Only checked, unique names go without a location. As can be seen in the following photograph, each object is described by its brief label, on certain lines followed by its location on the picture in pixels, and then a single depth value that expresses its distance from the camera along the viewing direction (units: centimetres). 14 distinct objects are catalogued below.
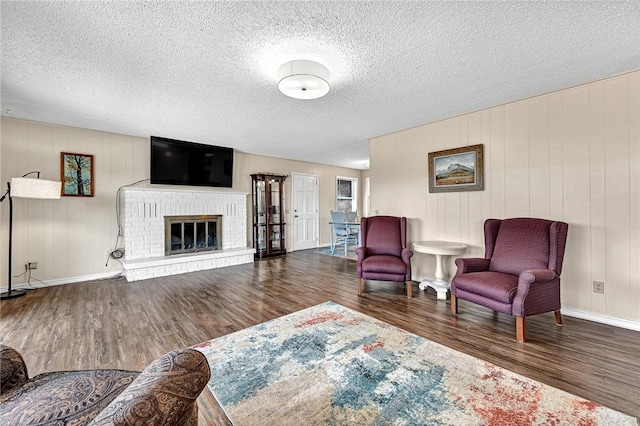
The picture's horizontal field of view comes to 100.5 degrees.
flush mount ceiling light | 225
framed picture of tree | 404
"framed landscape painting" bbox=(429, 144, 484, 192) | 350
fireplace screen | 486
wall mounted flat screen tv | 470
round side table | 324
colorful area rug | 144
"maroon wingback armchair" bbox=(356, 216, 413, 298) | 338
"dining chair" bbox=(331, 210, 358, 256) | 635
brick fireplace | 438
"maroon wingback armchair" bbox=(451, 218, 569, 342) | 230
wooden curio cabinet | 612
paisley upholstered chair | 67
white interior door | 698
